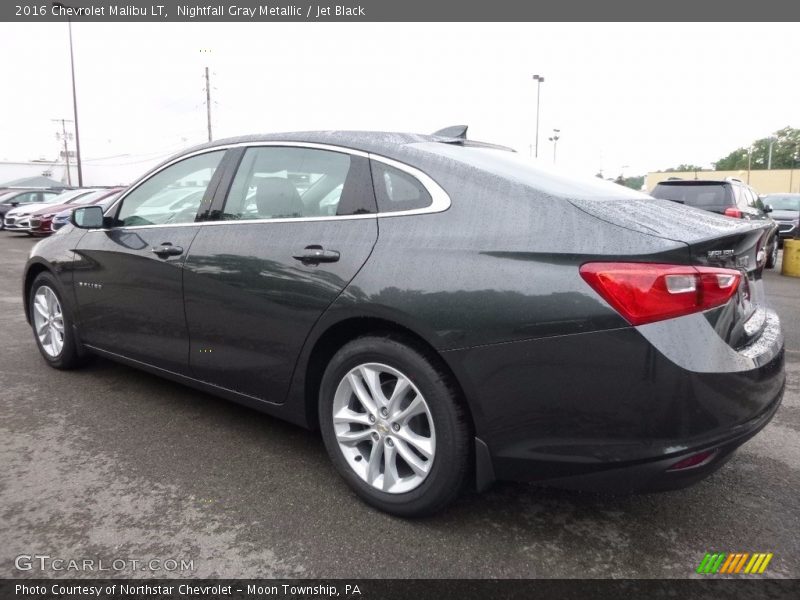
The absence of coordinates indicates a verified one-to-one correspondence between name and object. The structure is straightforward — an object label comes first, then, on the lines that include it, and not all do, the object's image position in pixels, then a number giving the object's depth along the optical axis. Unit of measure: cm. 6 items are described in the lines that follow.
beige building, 5338
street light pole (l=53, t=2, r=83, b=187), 2861
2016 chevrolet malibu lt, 198
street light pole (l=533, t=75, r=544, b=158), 3057
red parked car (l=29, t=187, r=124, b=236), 1495
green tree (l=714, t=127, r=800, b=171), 8031
